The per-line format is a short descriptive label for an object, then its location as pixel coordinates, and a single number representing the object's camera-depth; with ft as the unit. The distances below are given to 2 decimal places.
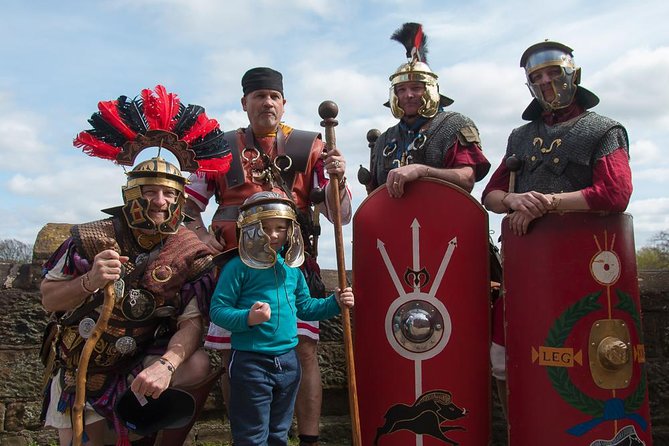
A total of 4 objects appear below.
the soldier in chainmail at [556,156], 9.82
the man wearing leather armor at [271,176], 11.41
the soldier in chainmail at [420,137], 11.03
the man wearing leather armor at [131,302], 9.56
